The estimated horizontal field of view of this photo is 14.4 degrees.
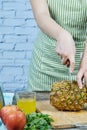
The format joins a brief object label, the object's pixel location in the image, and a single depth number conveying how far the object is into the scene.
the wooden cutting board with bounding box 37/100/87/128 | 0.94
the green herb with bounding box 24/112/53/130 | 0.83
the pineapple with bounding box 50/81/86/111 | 1.08
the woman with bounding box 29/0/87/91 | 1.34
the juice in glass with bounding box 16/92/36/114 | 1.03
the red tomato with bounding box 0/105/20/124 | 0.85
